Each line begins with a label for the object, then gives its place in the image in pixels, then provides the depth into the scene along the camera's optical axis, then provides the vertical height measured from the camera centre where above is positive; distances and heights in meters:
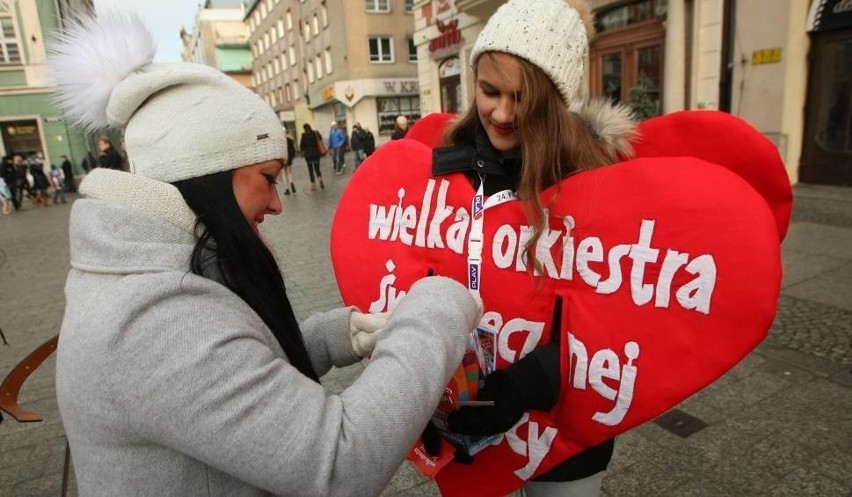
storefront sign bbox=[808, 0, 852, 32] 7.38 +1.25
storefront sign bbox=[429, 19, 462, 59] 15.98 +2.71
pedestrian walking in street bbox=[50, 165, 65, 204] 17.02 -0.83
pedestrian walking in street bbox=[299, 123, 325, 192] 13.60 -0.20
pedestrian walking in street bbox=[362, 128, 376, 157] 16.83 -0.19
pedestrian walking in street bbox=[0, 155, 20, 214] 15.63 -0.41
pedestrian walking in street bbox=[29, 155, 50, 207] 16.22 -0.70
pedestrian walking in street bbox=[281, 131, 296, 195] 13.30 -0.92
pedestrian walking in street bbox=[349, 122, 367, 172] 16.48 -0.10
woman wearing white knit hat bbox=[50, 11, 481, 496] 0.82 -0.30
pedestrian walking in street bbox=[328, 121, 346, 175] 17.00 -0.20
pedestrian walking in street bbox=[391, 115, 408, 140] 12.66 +0.20
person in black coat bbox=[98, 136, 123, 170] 11.74 -0.03
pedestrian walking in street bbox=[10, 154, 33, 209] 16.19 -0.57
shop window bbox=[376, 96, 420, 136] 30.09 +1.43
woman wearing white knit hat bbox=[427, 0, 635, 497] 1.34 +0.00
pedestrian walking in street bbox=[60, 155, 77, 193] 18.58 -0.61
